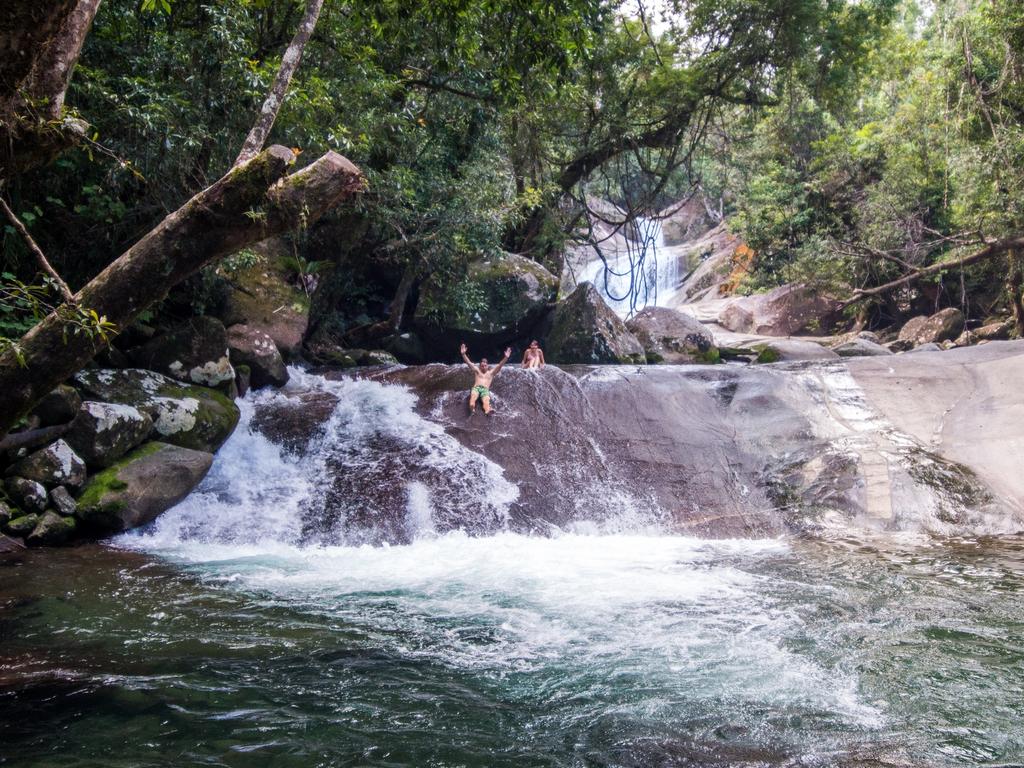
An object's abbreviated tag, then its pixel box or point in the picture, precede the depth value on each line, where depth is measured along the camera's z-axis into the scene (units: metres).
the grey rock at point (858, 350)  17.55
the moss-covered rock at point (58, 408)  8.05
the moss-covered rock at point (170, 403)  9.04
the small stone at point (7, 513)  7.39
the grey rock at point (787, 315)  22.88
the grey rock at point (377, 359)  15.10
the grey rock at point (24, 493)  7.63
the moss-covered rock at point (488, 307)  15.55
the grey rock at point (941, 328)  19.62
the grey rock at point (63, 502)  7.79
